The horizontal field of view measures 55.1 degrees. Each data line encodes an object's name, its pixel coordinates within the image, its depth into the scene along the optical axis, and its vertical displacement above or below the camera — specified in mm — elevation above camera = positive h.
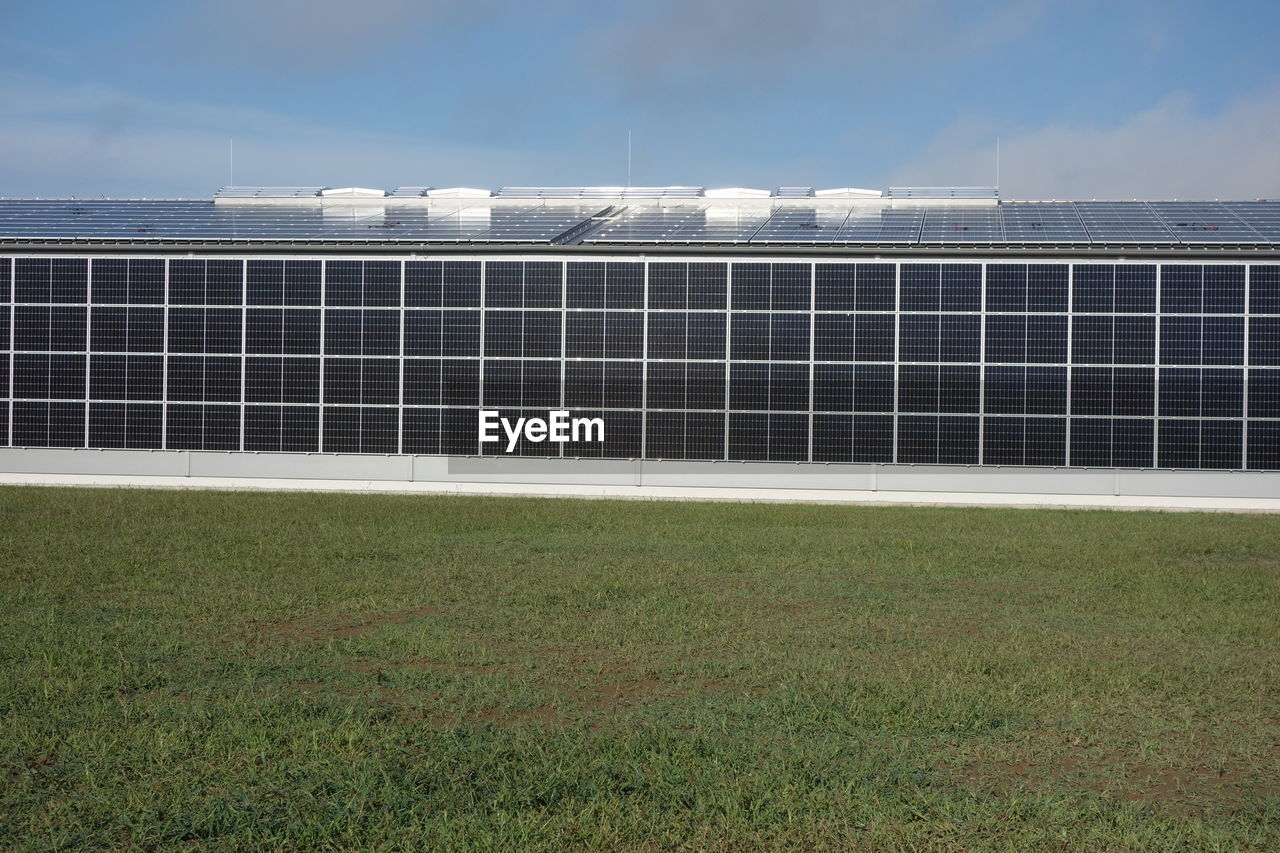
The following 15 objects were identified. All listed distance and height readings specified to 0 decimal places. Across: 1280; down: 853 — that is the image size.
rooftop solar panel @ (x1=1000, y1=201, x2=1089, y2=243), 29969 +5329
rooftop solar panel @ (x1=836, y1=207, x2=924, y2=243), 30516 +5255
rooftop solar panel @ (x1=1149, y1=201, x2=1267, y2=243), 29625 +5270
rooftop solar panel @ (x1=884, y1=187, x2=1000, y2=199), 36094 +6997
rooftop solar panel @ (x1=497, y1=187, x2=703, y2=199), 36594 +6935
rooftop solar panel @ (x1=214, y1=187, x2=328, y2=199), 38031 +7071
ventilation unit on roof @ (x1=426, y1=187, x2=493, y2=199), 37688 +6996
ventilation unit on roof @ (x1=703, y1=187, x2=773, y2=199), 36469 +6876
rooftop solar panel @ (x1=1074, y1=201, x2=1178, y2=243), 29625 +5279
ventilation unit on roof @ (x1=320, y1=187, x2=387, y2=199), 37438 +6932
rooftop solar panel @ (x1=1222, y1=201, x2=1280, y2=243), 30125 +5628
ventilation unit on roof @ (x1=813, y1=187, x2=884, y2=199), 36406 +6894
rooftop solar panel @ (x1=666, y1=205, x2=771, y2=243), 30781 +5284
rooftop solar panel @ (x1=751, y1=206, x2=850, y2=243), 30703 +5270
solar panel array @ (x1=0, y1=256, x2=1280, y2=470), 28938 +1596
